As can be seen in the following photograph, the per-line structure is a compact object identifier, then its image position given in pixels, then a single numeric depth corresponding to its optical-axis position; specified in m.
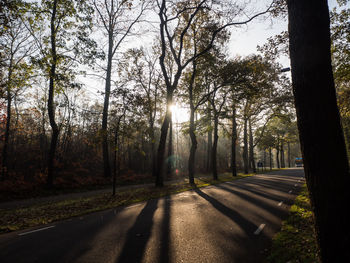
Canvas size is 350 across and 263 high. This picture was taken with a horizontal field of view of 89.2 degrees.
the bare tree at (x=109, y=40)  19.00
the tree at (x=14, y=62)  9.01
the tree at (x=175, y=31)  14.26
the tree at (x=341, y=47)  11.75
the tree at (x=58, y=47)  12.66
